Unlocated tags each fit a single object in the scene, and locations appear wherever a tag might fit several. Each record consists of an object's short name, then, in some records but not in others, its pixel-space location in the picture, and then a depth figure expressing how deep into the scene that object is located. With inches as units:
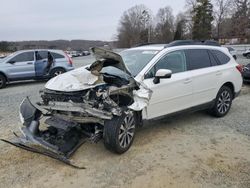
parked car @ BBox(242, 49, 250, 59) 852.1
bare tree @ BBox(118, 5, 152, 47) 1916.6
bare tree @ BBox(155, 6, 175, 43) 1886.9
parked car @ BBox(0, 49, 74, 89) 325.3
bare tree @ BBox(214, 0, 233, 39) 1632.2
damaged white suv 114.3
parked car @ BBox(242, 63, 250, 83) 290.2
